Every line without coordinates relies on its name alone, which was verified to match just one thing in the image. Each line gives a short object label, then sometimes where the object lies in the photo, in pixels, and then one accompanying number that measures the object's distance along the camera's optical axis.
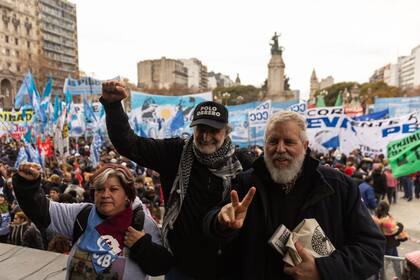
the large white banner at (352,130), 11.32
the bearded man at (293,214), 1.56
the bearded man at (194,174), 2.04
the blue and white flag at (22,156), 9.44
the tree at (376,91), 57.31
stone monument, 46.16
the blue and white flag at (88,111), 17.20
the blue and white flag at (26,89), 13.23
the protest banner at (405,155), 6.93
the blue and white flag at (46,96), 13.98
